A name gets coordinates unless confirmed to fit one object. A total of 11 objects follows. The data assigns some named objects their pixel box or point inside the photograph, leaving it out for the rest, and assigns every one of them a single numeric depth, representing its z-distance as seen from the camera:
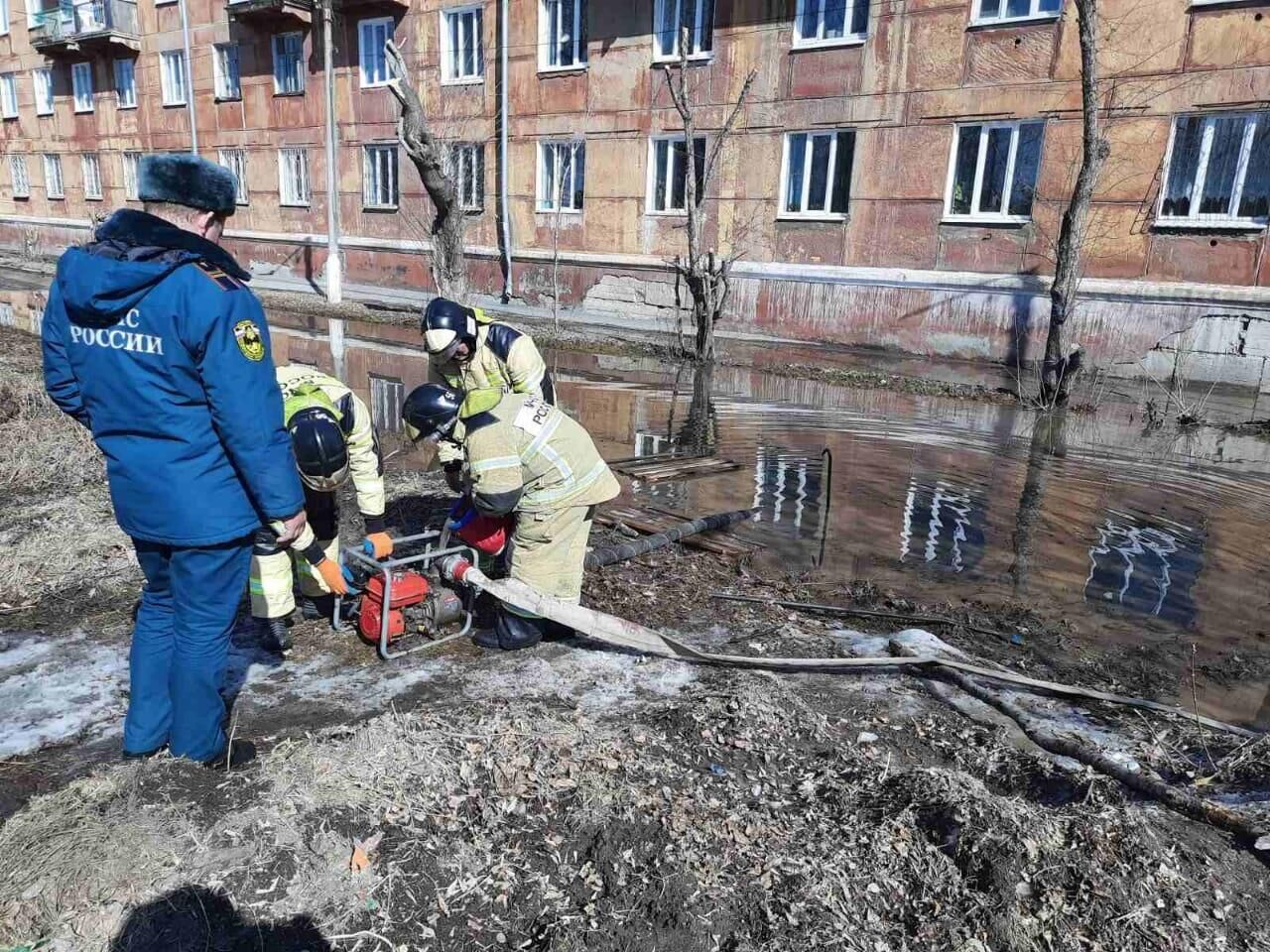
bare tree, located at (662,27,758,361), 14.82
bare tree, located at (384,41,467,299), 15.32
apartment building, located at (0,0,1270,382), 13.09
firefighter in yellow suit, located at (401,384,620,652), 4.03
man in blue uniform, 2.56
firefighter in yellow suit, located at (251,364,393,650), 4.02
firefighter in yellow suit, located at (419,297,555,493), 5.43
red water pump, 4.09
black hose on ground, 5.45
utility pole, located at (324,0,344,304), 19.42
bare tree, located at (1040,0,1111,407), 11.37
